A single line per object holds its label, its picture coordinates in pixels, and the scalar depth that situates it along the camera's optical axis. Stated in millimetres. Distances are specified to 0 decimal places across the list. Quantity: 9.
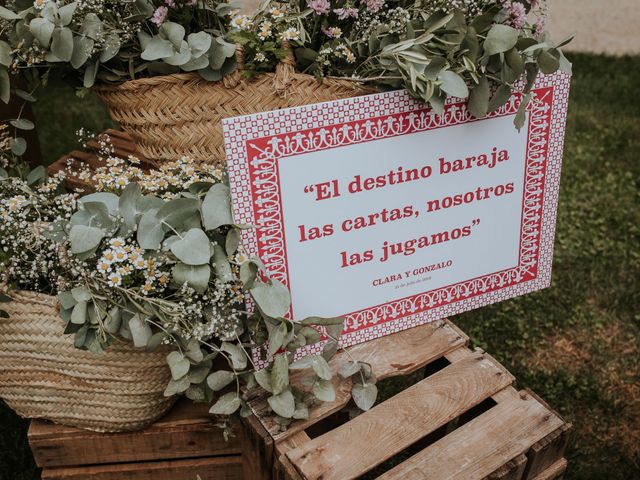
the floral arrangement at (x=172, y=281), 1150
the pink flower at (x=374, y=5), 1336
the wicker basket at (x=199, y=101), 1327
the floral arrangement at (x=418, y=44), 1208
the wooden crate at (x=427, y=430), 1260
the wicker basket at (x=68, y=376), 1308
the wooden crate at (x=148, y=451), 1502
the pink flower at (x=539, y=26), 1366
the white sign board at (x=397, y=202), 1219
